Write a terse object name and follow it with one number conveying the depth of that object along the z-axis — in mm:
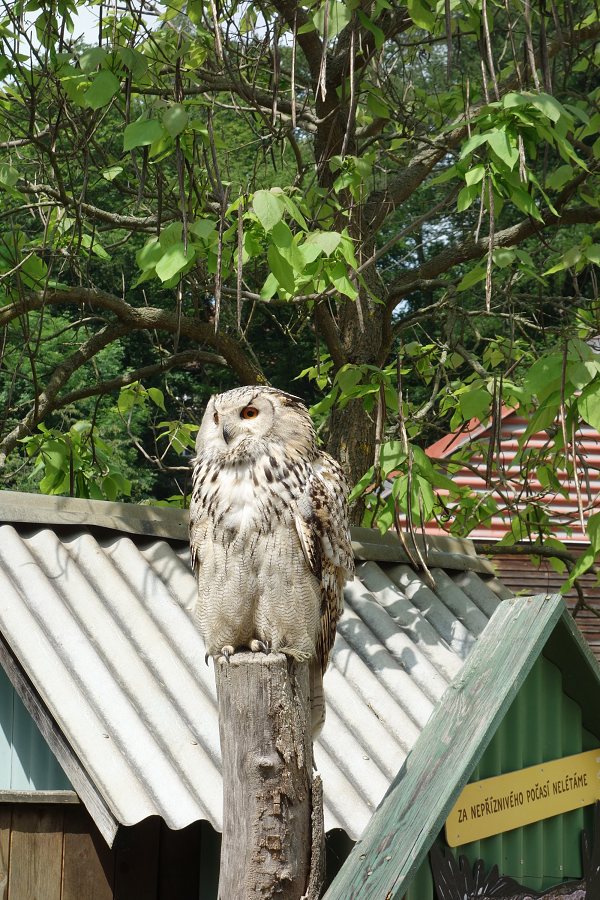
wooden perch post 4547
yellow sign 4195
